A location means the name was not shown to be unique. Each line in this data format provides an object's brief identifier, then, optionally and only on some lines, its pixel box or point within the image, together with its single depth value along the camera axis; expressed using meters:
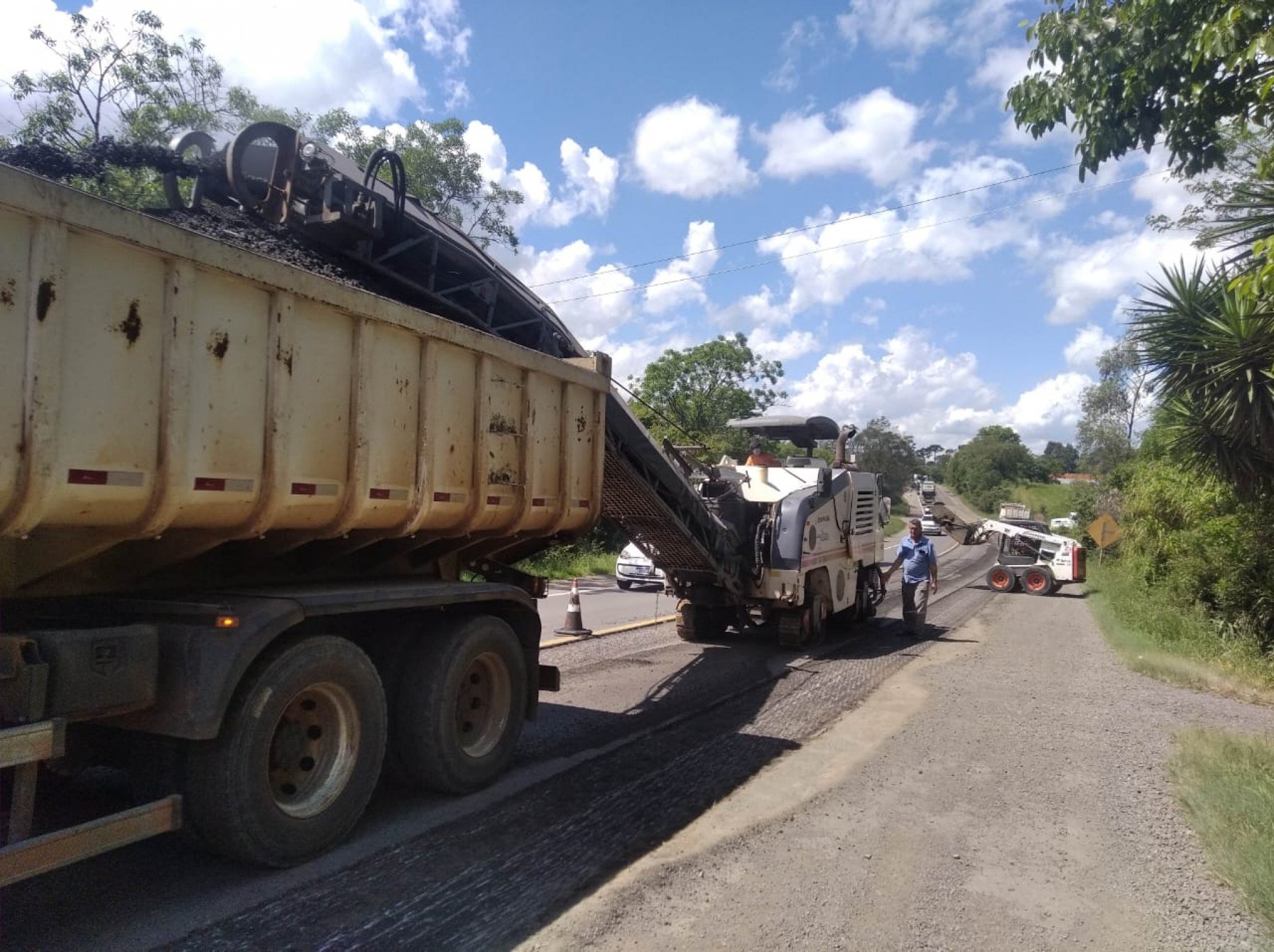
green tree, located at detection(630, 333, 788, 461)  39.94
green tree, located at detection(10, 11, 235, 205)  16.29
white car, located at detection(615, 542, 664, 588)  18.47
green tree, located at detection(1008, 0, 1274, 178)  5.91
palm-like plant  9.53
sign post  20.33
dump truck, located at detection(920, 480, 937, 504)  63.25
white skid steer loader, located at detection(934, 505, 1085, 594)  21.78
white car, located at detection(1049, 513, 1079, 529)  37.38
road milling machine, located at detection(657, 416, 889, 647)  10.40
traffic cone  11.67
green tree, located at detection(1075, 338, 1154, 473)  50.66
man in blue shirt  12.62
